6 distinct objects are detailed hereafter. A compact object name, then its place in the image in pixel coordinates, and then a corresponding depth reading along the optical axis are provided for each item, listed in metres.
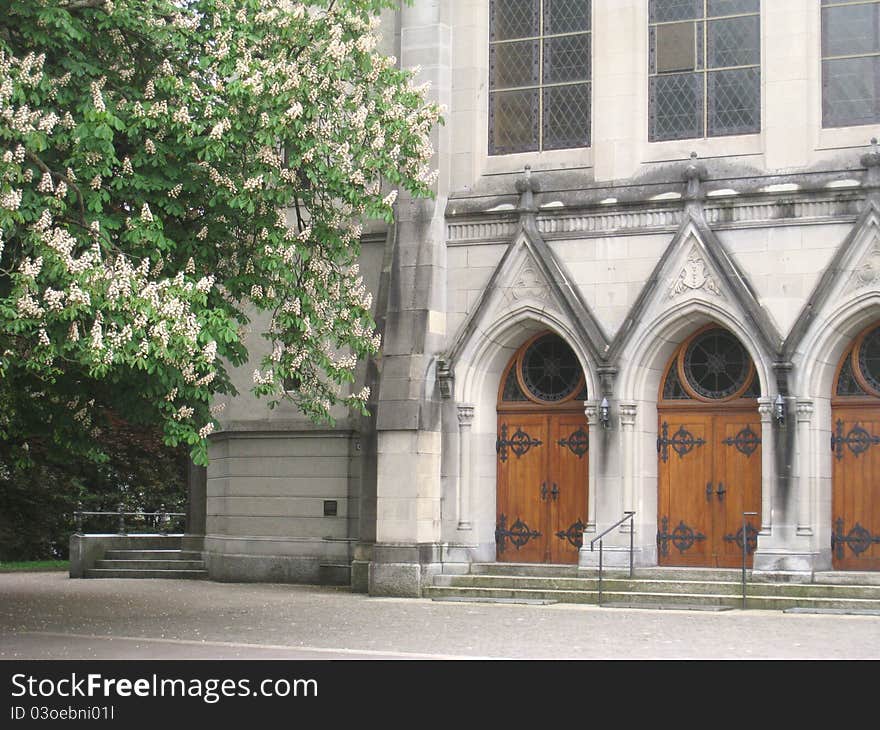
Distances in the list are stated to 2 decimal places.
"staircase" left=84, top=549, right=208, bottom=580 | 28.08
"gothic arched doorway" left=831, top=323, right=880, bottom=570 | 21.30
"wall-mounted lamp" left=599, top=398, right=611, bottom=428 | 22.11
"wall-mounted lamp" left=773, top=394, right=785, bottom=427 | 21.05
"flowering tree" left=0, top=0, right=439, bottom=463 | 14.88
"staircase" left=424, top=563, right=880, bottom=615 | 19.81
